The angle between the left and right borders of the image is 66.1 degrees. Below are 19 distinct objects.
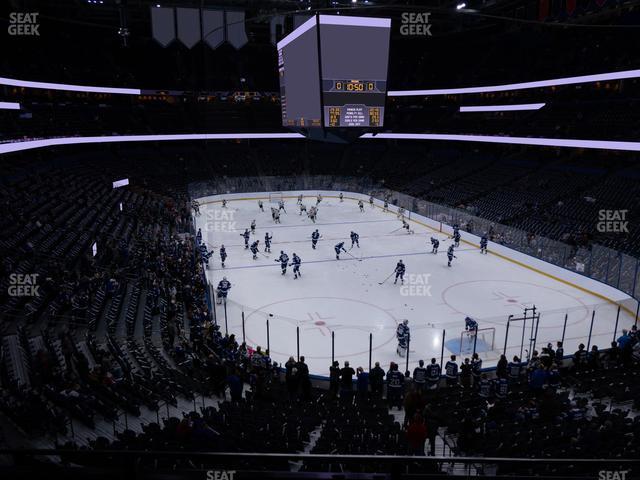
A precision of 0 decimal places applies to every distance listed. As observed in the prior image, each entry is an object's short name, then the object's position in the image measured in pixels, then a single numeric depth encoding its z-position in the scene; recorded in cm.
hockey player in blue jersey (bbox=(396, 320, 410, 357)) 1333
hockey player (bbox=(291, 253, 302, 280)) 2027
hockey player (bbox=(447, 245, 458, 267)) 2216
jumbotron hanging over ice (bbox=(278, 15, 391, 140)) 1831
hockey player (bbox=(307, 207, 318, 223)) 3278
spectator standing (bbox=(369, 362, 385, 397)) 1084
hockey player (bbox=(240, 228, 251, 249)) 2472
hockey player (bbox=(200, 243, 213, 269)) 2150
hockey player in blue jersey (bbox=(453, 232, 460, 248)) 2511
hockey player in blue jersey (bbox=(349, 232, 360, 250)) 2506
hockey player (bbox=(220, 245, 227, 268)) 2165
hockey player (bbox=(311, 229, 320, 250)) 2425
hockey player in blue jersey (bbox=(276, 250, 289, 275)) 2066
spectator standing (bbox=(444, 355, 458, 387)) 1130
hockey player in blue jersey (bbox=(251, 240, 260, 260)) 2315
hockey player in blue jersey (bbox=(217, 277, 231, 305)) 1672
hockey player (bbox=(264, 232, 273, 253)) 2406
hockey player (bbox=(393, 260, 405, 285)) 1961
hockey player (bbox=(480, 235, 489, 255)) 2453
